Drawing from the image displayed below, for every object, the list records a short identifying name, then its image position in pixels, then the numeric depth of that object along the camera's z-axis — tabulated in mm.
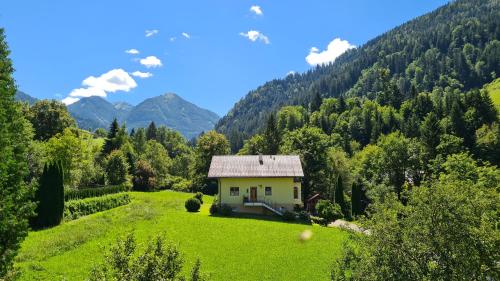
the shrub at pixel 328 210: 42406
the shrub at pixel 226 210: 41812
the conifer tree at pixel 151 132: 136000
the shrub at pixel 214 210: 42938
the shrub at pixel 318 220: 42781
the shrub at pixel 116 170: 61438
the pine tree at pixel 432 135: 63347
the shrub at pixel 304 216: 42909
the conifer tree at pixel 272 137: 83438
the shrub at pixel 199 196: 49038
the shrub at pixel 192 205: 42969
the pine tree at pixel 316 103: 144875
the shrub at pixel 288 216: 41844
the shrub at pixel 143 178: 65394
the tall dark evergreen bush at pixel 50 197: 29344
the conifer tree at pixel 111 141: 79438
